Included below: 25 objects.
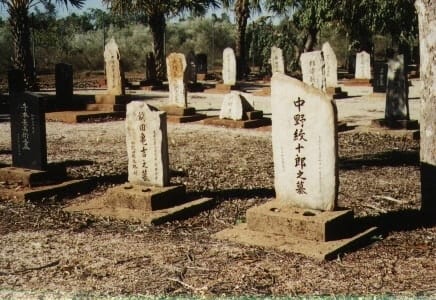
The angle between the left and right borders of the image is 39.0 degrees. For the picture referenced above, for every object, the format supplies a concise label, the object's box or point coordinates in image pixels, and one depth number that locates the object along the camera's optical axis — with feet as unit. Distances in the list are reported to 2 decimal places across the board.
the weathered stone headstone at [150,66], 82.64
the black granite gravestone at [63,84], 53.47
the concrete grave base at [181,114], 47.14
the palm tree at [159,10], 81.76
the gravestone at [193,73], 79.94
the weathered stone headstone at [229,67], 70.28
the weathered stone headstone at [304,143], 16.89
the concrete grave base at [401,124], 38.45
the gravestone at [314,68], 43.11
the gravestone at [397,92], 38.73
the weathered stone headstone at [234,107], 43.52
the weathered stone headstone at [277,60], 69.71
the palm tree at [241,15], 90.12
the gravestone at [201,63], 97.60
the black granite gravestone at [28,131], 23.97
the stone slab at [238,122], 42.87
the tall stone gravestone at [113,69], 55.11
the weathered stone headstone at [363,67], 80.80
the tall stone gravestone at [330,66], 66.69
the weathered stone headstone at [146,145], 21.16
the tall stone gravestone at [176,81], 47.88
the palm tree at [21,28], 67.00
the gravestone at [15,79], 53.06
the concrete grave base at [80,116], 47.87
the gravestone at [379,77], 61.11
